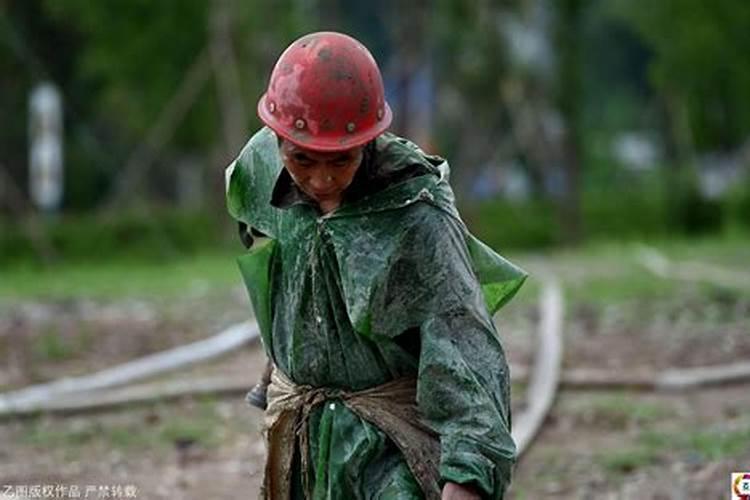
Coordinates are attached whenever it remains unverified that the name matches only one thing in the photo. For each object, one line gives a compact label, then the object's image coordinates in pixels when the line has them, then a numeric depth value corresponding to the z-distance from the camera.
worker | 7.01
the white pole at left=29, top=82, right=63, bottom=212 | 43.03
